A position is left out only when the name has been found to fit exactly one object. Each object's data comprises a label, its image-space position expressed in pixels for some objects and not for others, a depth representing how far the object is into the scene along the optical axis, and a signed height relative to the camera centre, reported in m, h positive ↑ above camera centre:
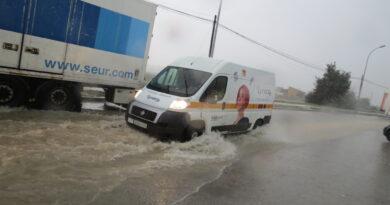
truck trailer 8.11 +0.23
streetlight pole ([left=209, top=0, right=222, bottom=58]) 18.73 +2.72
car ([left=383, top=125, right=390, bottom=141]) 14.41 -0.86
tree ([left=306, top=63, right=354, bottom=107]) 48.28 +2.15
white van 7.46 -0.52
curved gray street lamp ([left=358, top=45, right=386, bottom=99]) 45.06 +3.54
